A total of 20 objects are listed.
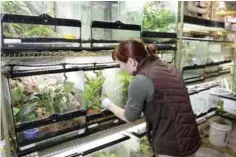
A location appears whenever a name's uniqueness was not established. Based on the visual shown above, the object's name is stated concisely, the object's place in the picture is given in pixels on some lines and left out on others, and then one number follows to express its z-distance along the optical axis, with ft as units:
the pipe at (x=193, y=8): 7.88
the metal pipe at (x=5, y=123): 3.63
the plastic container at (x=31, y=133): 3.83
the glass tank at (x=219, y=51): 8.65
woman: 4.17
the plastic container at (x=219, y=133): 8.54
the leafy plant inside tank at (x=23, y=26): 3.60
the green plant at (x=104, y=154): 5.30
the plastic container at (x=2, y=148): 3.60
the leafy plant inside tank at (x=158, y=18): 5.74
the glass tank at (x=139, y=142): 5.62
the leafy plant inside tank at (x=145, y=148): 5.93
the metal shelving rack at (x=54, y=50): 3.54
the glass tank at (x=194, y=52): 7.60
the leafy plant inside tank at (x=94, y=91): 4.73
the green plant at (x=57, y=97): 4.19
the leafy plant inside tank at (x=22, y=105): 3.76
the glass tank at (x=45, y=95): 3.84
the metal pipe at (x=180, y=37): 6.44
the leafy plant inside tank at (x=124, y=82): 5.44
